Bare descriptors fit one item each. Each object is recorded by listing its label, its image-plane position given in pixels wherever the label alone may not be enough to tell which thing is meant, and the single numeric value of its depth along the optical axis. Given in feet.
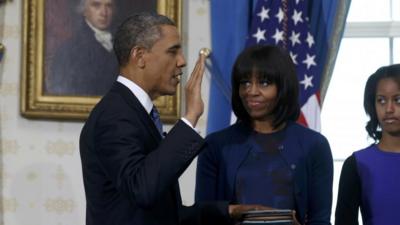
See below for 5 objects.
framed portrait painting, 25.03
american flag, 24.11
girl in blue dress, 17.08
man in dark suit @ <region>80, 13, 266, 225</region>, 11.50
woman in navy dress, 15.47
